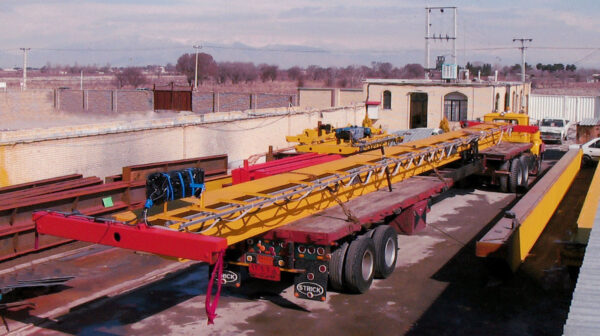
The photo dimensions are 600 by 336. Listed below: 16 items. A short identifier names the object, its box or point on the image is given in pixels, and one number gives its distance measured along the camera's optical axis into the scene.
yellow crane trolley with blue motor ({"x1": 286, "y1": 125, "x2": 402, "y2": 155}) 15.77
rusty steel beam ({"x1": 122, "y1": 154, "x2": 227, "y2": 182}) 16.98
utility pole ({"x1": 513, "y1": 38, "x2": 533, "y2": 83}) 57.78
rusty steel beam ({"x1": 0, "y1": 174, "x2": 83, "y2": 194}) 14.84
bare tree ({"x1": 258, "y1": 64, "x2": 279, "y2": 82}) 106.62
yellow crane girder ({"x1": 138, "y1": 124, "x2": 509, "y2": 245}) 8.35
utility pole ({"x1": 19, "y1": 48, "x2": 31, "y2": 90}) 61.34
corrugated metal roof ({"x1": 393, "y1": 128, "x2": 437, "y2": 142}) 25.86
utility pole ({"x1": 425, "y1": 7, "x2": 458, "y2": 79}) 38.50
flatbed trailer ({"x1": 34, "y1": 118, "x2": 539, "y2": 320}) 7.69
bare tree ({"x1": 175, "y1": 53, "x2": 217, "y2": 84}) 97.00
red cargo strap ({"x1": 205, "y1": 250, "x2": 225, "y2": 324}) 7.11
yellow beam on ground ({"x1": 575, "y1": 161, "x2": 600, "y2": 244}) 10.74
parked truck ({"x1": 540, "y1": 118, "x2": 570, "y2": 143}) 34.84
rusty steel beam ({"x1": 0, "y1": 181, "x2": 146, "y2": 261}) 12.94
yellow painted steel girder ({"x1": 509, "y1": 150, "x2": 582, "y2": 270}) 11.68
